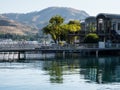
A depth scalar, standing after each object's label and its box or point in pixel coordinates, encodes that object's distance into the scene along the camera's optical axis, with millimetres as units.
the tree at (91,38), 103862
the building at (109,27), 110500
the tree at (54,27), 108500
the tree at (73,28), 112562
